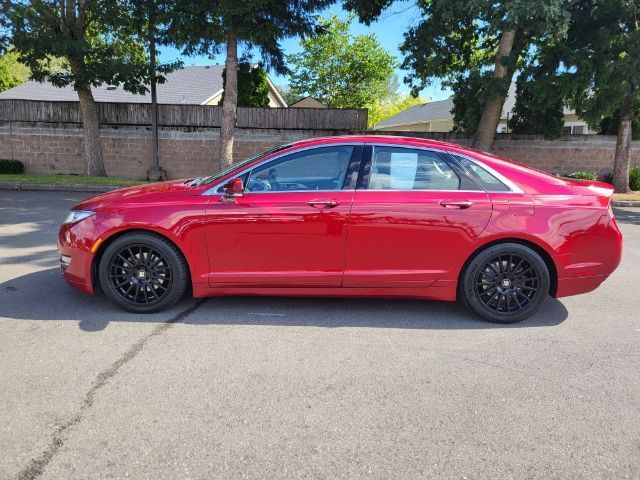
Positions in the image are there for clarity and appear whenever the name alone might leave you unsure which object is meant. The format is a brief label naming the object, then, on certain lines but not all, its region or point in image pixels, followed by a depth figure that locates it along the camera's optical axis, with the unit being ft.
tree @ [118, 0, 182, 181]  44.83
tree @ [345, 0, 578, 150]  38.96
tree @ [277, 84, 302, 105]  134.45
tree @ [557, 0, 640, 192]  43.24
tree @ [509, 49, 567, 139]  46.55
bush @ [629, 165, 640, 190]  55.88
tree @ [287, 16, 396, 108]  113.70
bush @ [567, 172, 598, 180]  54.25
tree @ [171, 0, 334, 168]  42.98
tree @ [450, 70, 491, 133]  48.84
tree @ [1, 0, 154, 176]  45.96
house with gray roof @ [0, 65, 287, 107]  84.48
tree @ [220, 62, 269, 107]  59.11
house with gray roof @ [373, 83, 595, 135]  97.04
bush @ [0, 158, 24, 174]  55.57
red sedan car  13.64
